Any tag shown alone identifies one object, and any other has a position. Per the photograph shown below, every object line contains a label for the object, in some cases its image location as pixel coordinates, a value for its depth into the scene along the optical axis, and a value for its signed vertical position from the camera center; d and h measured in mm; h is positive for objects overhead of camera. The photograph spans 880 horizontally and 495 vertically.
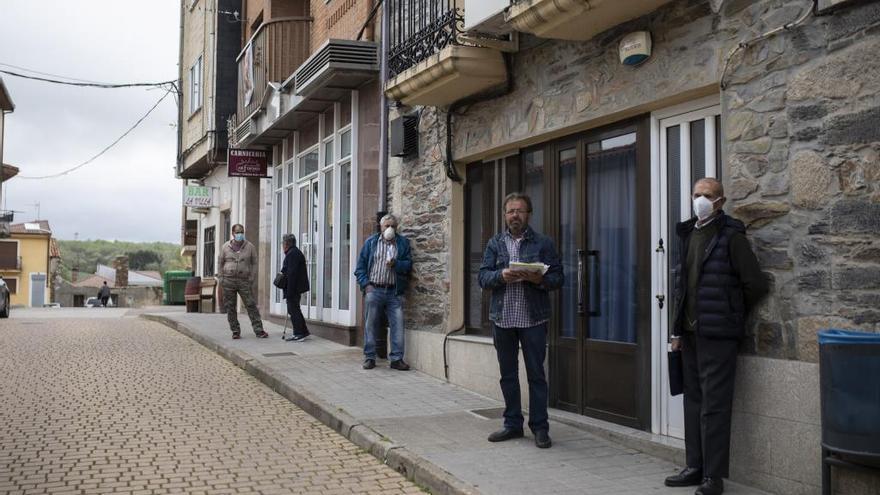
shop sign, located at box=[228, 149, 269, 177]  17047 +2277
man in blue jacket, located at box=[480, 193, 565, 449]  6125 -296
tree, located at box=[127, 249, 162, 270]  99750 +1021
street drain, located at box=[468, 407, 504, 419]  7238 -1347
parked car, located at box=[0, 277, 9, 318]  22625 -958
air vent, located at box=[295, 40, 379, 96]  11078 +2914
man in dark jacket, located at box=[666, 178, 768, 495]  4852 -250
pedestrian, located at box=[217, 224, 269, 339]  13219 -134
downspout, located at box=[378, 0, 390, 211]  10789 +1661
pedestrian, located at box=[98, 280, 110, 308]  46781 -1552
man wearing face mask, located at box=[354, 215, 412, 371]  9828 -137
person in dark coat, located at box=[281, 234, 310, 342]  12695 -208
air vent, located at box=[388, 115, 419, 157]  9953 +1670
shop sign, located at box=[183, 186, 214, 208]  23047 +2094
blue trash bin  4004 -662
